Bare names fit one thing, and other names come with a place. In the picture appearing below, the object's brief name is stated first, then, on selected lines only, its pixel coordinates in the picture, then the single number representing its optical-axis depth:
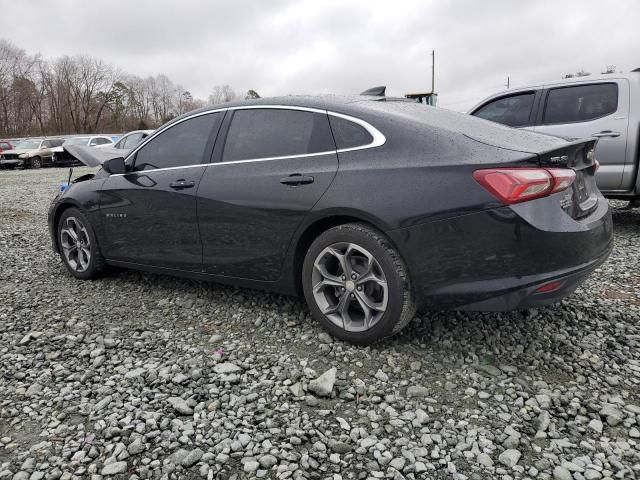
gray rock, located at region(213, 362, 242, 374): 2.74
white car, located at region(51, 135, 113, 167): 25.52
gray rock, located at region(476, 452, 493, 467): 1.97
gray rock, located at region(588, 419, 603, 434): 2.15
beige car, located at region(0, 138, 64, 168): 25.14
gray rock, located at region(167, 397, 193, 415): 2.36
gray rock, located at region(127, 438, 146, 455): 2.08
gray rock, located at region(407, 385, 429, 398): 2.46
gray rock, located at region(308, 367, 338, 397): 2.49
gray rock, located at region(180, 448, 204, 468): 2.01
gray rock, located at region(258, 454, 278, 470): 1.99
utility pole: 55.56
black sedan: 2.48
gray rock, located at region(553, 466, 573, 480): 1.88
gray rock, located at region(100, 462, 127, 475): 1.96
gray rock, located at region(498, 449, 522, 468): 1.97
